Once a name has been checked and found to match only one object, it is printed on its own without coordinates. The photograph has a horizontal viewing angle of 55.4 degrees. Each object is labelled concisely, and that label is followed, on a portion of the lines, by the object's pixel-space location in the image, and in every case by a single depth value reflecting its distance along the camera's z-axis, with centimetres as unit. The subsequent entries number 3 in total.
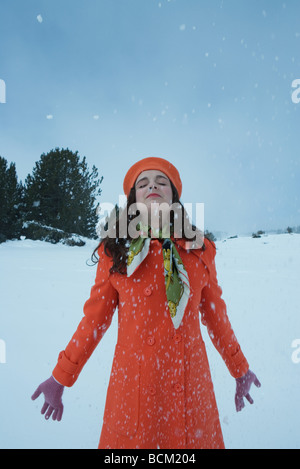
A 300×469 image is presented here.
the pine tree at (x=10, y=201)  1973
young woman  118
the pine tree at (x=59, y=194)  2061
